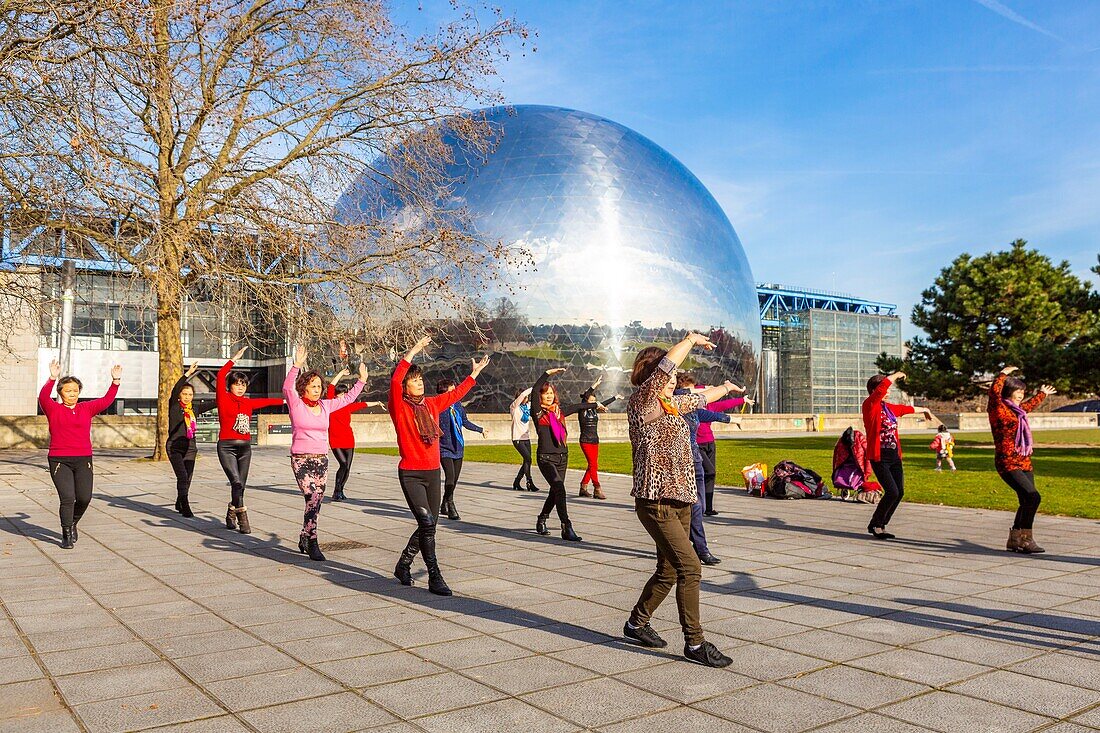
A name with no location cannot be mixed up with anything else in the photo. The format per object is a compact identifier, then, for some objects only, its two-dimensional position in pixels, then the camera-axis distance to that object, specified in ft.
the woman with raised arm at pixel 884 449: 32.65
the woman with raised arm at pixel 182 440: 39.17
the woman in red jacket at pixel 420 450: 23.41
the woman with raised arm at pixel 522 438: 51.08
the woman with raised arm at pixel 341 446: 46.92
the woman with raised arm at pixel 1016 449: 29.12
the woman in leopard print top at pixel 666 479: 16.96
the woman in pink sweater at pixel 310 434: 28.48
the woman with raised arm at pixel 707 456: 34.26
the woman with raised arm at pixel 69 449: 30.66
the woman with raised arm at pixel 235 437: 34.14
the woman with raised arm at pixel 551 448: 32.94
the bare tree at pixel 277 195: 54.60
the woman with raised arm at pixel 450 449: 38.34
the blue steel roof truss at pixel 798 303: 293.02
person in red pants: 47.50
